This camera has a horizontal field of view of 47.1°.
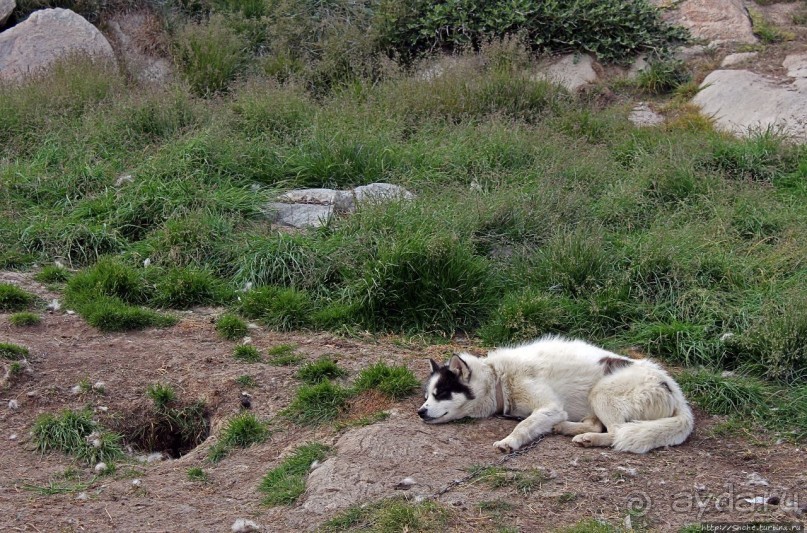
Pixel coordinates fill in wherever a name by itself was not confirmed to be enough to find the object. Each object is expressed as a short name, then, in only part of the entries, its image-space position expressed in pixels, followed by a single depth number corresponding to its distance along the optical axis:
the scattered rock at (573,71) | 12.13
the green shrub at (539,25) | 12.66
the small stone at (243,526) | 4.78
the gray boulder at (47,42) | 12.24
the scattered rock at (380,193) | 8.70
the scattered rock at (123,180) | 9.30
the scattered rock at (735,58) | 12.46
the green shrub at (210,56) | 12.09
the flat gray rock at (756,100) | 10.73
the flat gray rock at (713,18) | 13.07
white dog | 5.48
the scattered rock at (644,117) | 11.62
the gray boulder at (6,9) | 12.98
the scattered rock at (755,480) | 5.09
